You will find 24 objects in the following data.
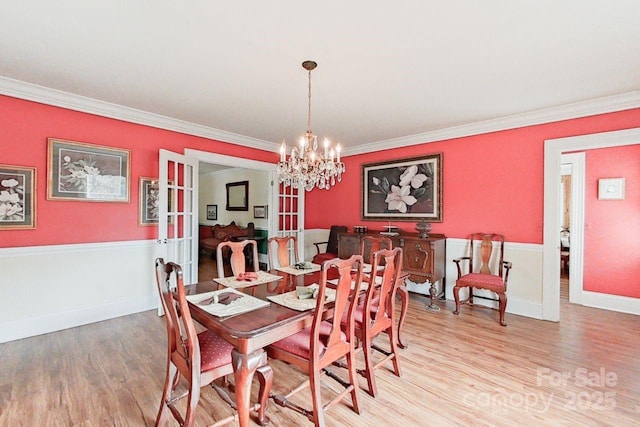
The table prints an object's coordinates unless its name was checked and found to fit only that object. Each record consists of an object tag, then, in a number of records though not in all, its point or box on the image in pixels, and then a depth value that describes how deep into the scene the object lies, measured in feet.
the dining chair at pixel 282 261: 7.20
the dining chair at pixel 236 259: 8.39
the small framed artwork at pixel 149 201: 11.84
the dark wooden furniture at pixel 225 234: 22.03
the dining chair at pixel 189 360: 4.75
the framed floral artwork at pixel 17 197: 8.97
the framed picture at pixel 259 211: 22.08
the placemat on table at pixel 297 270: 8.78
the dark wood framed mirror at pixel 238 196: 23.36
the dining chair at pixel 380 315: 6.51
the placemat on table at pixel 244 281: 7.41
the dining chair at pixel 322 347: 5.29
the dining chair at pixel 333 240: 16.94
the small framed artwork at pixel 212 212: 26.45
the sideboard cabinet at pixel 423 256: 12.42
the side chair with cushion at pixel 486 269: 10.68
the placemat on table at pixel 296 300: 5.79
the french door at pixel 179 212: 11.26
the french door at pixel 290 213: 16.98
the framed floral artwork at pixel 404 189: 14.07
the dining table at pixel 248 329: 4.75
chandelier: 8.04
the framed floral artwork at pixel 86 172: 9.86
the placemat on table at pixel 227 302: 5.52
